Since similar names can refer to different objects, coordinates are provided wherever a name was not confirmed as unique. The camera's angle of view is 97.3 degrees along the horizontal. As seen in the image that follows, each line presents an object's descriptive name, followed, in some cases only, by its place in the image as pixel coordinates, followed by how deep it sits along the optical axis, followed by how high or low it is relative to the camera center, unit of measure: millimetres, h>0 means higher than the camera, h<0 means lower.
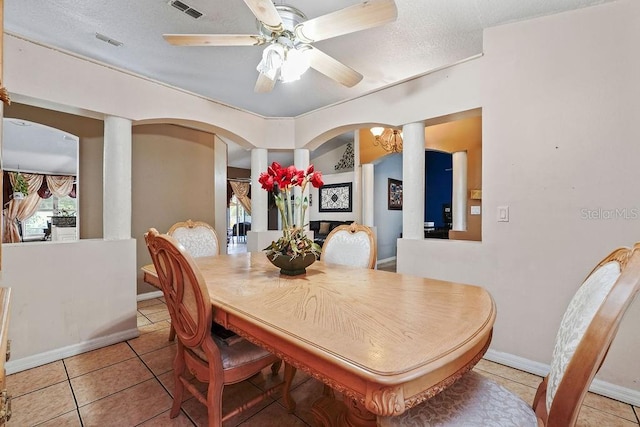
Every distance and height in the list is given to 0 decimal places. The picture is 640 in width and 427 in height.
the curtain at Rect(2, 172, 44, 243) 8070 +118
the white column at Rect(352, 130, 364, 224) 5840 +509
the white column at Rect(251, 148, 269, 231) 3695 +183
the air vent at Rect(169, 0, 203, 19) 2066 +1526
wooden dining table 695 -380
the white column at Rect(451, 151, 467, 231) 4512 +329
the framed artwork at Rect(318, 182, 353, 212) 7086 +342
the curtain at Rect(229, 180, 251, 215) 10188 +705
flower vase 1610 -298
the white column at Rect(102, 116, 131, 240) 2477 +310
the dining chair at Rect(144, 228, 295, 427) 1162 -599
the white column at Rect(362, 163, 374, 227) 6027 +360
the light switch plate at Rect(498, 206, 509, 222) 2156 -18
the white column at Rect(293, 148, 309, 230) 3779 +720
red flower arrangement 1569 +33
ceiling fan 1491 +1059
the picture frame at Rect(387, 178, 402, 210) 7184 +428
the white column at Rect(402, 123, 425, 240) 2637 +280
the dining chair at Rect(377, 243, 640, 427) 627 -418
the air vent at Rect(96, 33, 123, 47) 2451 +1513
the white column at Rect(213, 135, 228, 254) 4395 +347
